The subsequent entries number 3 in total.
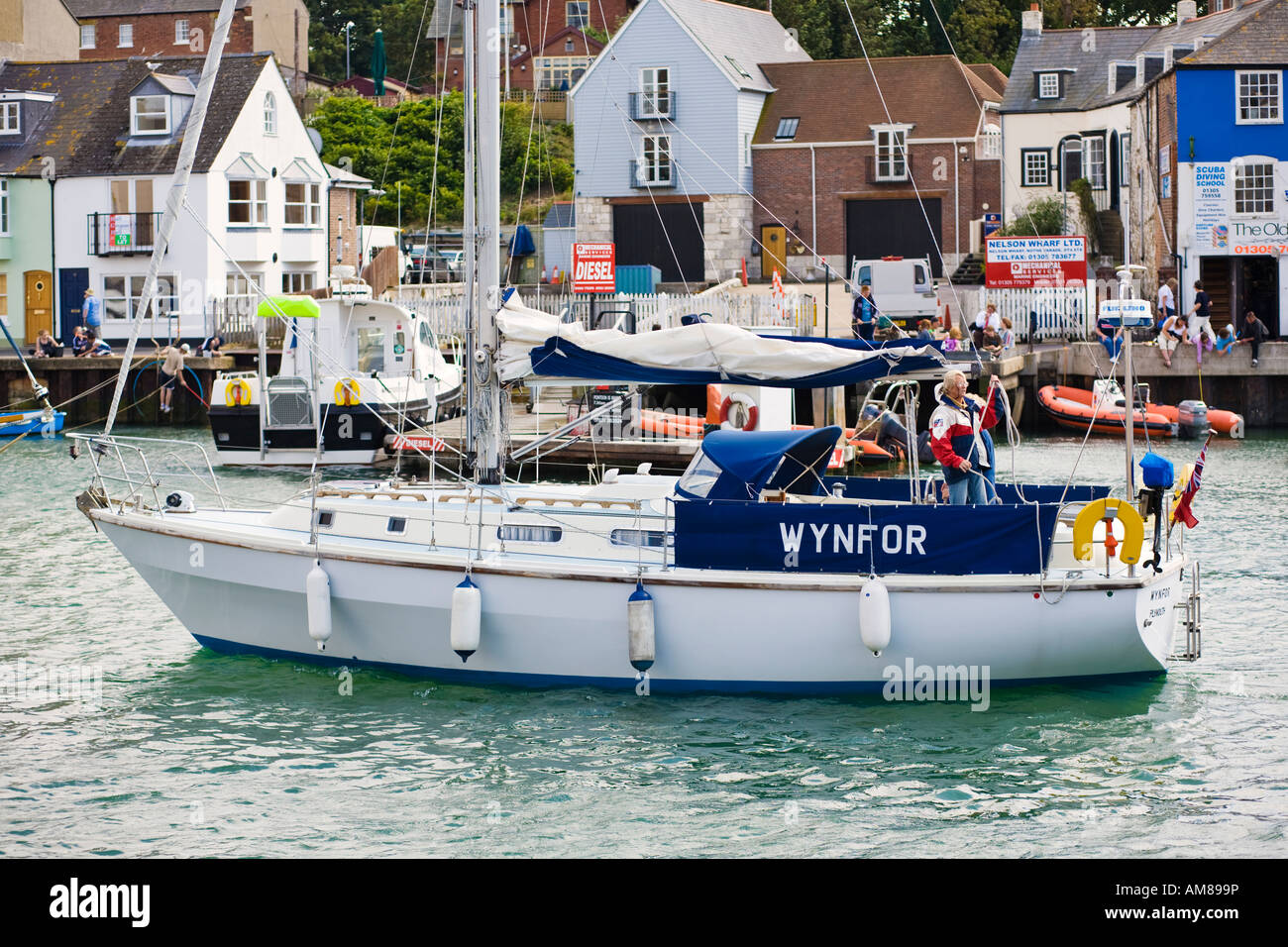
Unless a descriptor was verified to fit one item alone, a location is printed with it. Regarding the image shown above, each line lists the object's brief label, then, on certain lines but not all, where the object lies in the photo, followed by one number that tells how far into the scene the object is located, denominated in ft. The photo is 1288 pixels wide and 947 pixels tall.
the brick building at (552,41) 268.21
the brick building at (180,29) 274.16
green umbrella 260.21
